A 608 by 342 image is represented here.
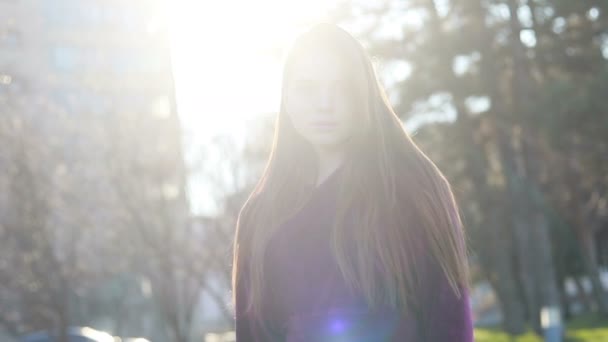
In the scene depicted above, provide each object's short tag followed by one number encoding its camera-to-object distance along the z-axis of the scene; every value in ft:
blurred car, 52.85
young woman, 8.48
